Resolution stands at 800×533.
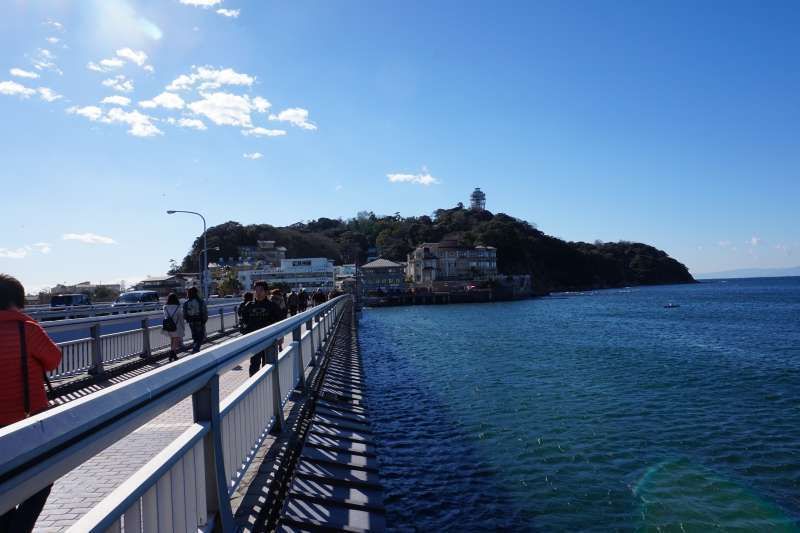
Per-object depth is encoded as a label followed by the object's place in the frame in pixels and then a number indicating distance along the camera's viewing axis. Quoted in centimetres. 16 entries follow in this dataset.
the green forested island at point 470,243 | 16975
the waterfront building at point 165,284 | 10564
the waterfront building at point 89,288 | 7294
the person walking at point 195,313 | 1389
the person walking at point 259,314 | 1009
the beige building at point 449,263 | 14525
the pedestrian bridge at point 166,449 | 172
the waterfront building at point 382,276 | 13750
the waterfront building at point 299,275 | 12106
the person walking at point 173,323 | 1423
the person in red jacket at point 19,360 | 326
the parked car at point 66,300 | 3300
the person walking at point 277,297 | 1463
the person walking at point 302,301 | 2655
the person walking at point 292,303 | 2153
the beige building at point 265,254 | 15388
